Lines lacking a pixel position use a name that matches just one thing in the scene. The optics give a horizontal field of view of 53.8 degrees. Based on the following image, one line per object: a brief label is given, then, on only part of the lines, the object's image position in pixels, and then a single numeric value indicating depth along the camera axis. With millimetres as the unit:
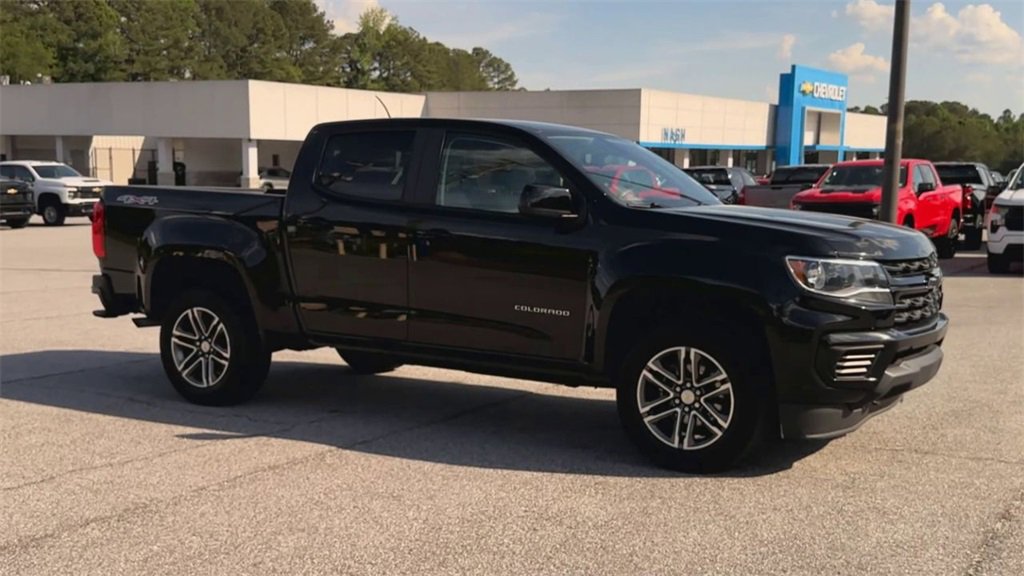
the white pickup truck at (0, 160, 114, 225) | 30203
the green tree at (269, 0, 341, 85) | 109062
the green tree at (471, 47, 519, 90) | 166500
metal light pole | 13109
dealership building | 50625
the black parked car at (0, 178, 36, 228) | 27344
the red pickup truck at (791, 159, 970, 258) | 18016
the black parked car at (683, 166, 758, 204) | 27359
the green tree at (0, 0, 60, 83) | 83688
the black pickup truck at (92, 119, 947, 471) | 5410
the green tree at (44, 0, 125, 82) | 87000
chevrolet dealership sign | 67875
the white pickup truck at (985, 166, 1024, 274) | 16672
